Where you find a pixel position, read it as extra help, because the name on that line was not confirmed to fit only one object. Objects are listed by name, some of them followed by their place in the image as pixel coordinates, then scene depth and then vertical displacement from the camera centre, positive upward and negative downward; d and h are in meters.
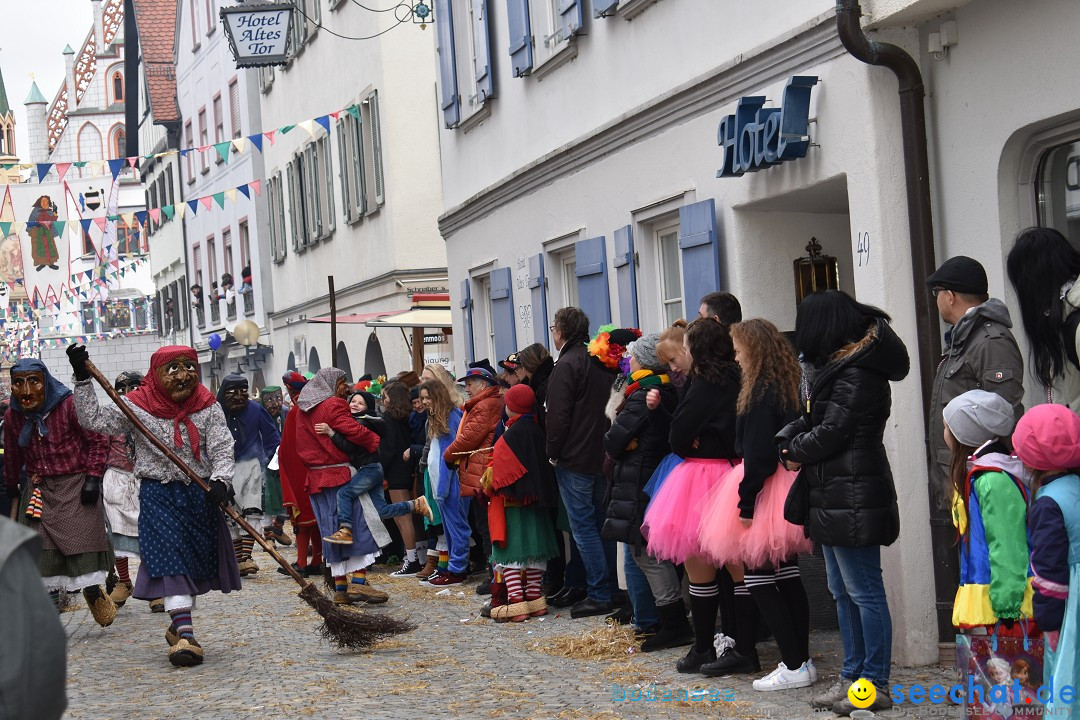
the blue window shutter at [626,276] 11.84 +0.66
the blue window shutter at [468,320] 17.31 +0.61
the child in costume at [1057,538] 4.88 -0.66
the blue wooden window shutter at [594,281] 12.49 +0.69
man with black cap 6.31 -0.02
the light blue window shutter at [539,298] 14.42 +0.66
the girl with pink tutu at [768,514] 7.23 -0.76
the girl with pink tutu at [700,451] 7.83 -0.49
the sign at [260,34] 20.78 +4.79
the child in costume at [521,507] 10.61 -0.95
